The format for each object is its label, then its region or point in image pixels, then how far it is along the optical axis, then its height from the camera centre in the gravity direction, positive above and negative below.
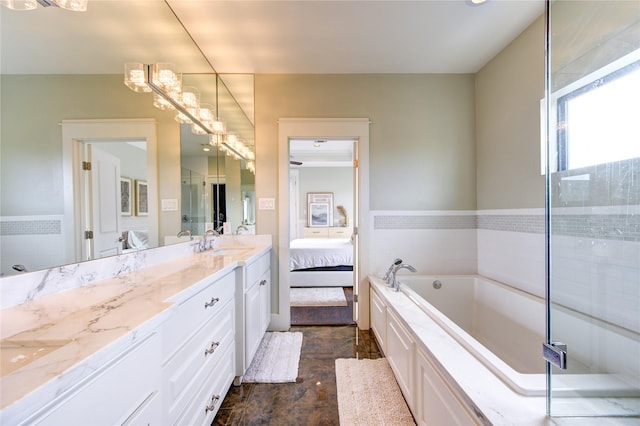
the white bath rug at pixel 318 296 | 3.28 -1.21
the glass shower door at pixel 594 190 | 1.11 +0.08
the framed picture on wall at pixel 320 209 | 6.63 +0.02
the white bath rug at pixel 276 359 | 1.85 -1.22
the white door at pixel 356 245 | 2.64 -0.38
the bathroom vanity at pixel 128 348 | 0.51 -0.35
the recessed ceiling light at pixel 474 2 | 1.68 +1.39
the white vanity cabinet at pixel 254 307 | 1.74 -0.77
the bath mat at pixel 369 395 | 1.48 -1.22
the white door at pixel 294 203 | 6.52 +0.18
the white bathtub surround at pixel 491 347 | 0.92 -0.70
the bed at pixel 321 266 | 3.94 -0.90
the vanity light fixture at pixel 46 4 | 0.88 +0.82
